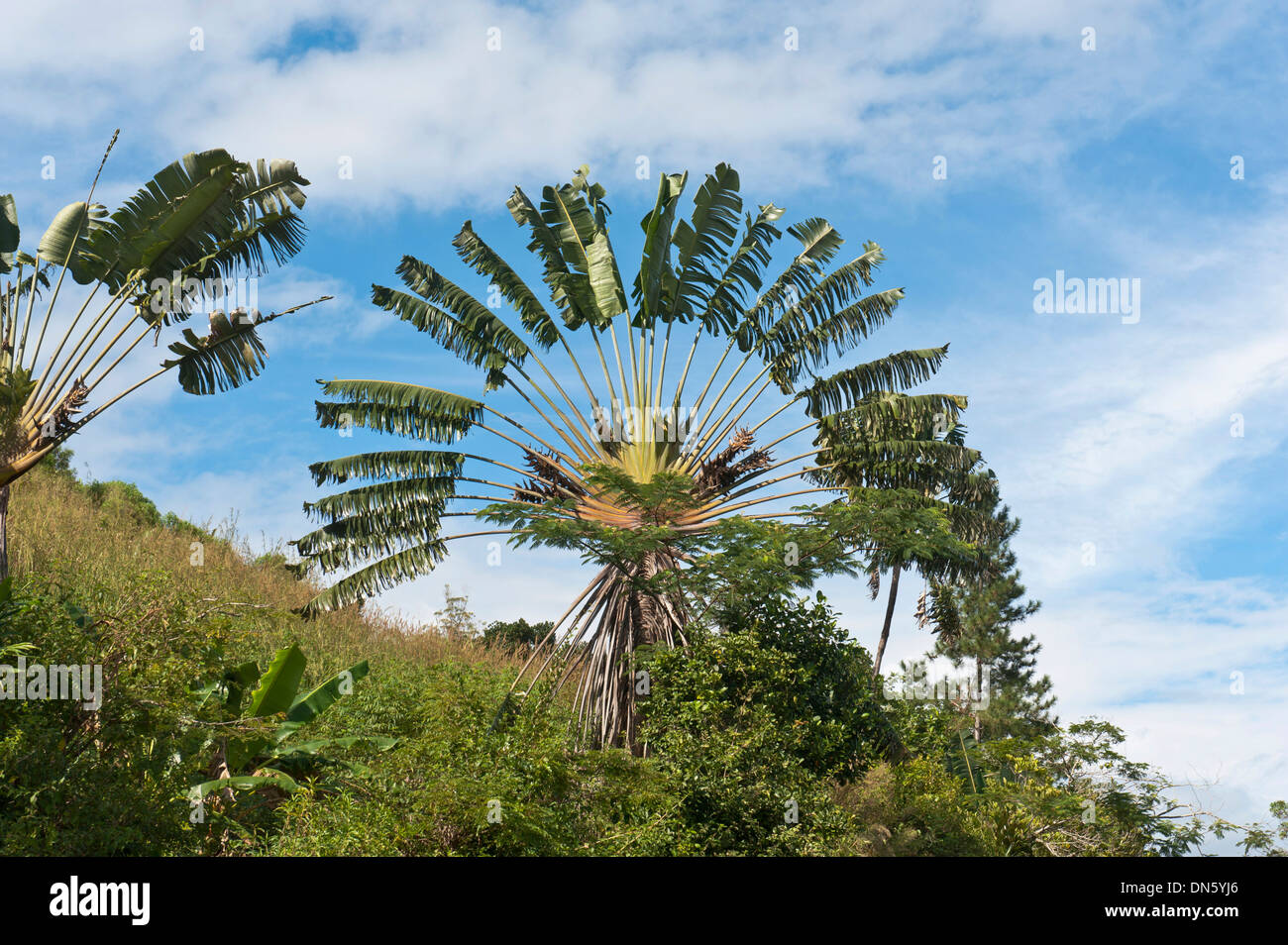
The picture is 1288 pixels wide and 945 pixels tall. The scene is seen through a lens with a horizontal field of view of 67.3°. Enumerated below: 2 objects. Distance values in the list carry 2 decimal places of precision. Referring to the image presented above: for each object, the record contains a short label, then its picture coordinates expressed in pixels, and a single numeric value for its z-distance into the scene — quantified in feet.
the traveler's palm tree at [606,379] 53.93
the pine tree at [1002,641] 98.17
